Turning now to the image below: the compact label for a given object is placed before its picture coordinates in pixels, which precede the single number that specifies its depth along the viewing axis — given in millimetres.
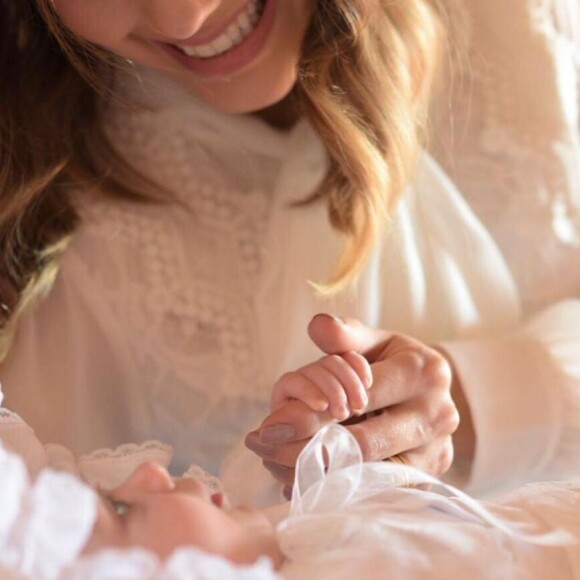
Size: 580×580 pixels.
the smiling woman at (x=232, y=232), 693
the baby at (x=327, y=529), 490
